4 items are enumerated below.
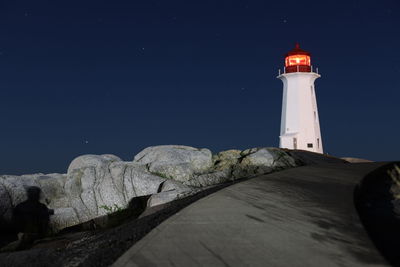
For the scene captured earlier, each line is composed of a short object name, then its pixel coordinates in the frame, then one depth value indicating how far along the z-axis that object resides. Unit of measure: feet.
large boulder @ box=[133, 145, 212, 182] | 53.36
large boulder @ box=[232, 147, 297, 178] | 50.03
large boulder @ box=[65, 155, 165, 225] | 54.39
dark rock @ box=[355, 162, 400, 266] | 19.80
